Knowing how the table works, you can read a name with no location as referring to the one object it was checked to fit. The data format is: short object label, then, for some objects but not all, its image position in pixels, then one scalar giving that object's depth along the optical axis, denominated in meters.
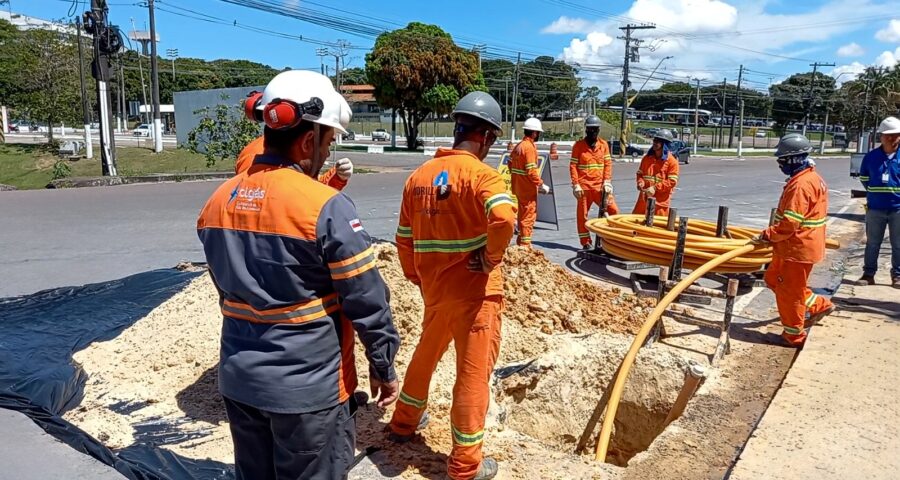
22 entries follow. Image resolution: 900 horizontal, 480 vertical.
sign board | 10.48
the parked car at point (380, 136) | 54.61
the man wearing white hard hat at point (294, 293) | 2.05
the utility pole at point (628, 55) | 38.50
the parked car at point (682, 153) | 32.41
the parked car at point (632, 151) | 37.21
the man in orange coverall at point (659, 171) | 8.56
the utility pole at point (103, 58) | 17.19
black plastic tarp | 3.40
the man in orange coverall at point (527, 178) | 8.36
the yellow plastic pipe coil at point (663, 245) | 6.89
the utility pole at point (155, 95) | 27.19
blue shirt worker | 7.17
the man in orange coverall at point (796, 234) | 5.24
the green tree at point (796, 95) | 70.50
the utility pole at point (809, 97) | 61.50
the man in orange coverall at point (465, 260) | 3.09
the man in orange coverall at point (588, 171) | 8.95
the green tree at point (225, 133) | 20.33
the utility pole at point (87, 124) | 23.77
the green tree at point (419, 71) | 36.41
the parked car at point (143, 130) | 51.31
